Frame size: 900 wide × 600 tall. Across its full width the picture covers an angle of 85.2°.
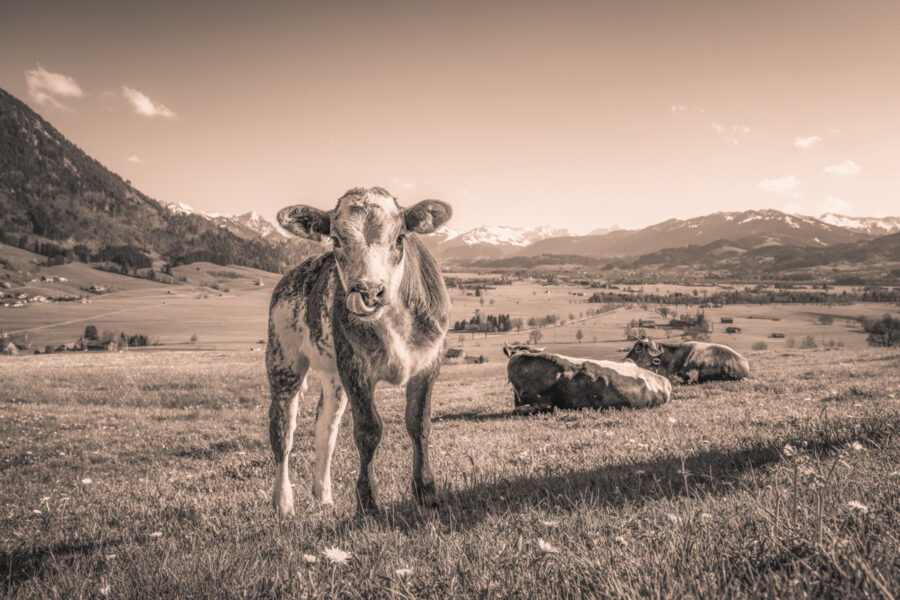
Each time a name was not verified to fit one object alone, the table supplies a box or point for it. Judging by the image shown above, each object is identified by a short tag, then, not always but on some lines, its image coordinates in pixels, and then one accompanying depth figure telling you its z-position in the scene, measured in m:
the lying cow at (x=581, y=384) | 14.00
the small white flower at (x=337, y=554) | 2.90
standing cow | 4.99
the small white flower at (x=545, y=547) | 2.86
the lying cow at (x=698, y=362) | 18.50
